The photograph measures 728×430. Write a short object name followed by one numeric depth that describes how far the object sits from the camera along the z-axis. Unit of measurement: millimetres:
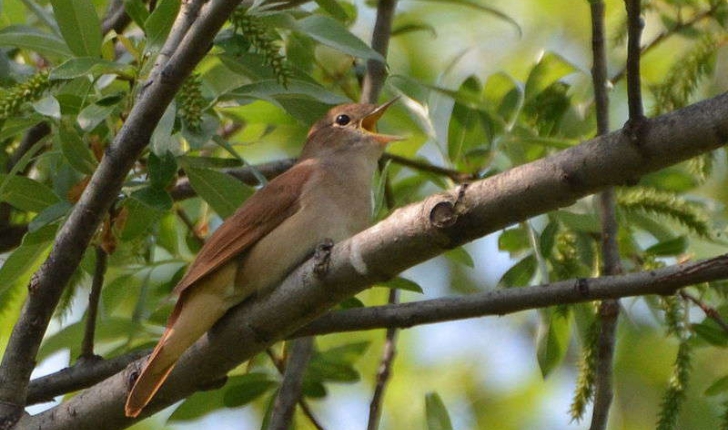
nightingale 8312
